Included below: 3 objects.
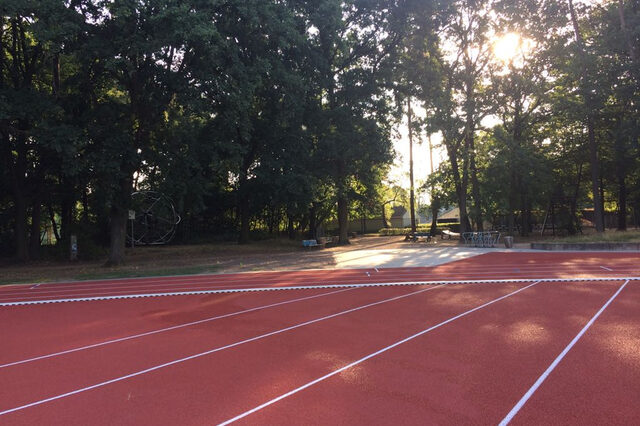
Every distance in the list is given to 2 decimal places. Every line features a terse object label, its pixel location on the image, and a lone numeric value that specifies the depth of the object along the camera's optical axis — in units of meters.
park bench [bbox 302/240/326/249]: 28.98
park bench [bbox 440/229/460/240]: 36.60
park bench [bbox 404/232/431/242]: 34.69
